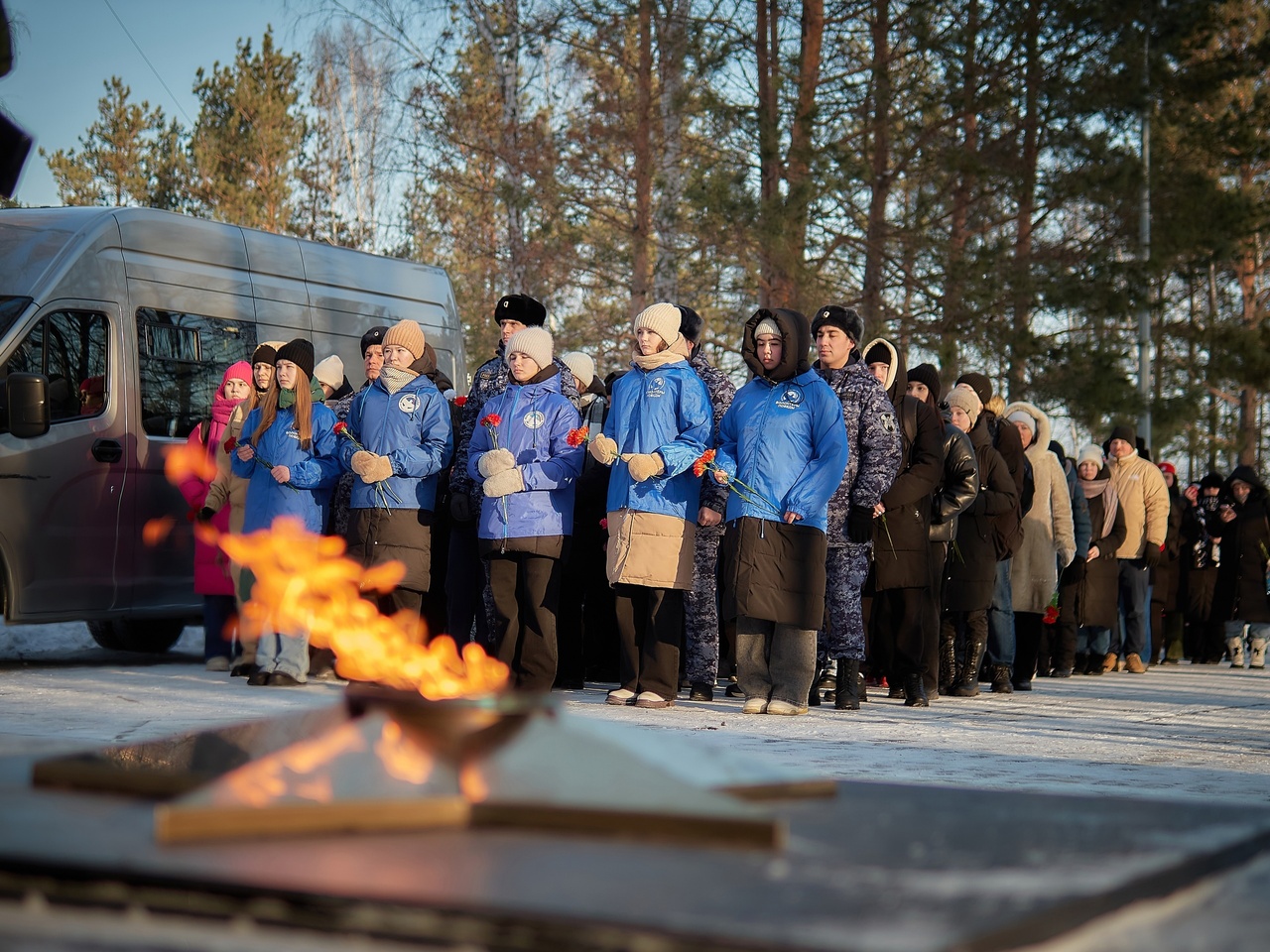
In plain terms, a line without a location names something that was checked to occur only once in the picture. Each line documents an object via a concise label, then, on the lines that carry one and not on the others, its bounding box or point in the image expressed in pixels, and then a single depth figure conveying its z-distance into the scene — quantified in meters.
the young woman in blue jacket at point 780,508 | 8.70
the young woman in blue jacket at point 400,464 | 9.79
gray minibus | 10.30
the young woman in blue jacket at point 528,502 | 9.29
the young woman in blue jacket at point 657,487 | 9.07
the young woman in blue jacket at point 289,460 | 10.08
